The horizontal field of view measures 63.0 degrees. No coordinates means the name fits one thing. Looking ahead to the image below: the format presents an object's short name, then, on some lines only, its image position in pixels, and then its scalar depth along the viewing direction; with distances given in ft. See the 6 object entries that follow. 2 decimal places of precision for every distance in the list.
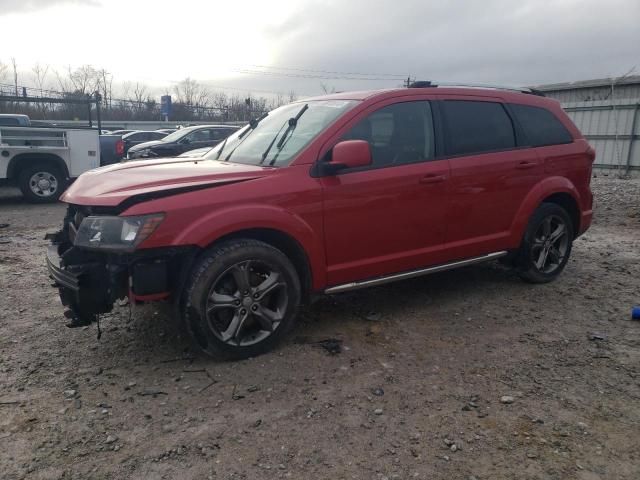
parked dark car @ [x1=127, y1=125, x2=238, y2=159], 43.14
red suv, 10.71
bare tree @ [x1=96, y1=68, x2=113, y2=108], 149.90
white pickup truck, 32.24
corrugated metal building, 46.88
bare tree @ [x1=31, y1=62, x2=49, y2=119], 62.07
